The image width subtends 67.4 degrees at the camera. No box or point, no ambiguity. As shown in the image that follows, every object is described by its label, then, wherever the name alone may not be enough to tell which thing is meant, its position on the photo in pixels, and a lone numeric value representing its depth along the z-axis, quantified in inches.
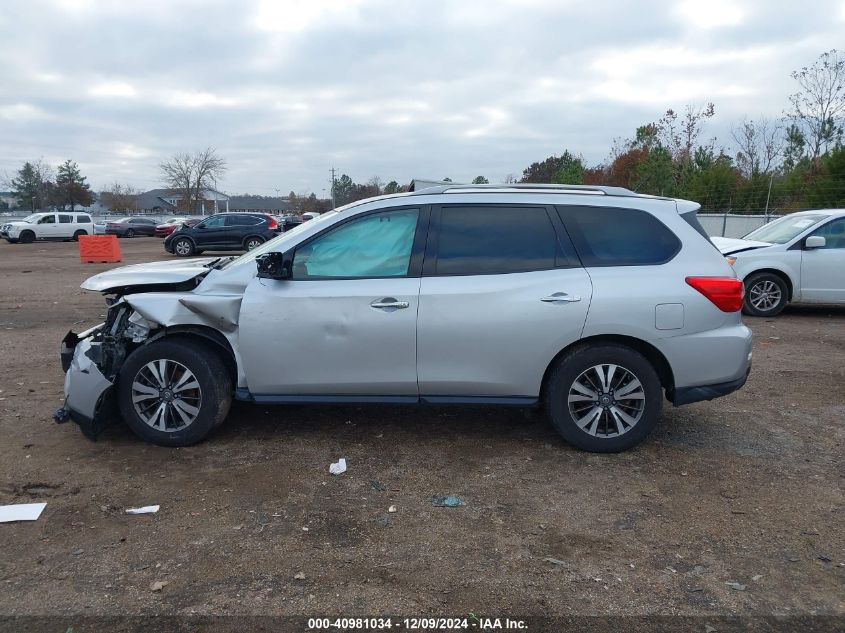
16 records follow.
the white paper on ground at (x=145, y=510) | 144.9
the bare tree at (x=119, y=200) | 3476.9
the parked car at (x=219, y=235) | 927.7
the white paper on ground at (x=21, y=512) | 141.6
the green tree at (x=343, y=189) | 3248.0
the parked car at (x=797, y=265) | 371.2
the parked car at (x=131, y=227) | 1651.1
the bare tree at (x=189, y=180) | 3216.0
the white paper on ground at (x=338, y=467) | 165.2
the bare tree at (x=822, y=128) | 1111.0
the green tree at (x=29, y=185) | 3046.3
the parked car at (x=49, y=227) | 1327.5
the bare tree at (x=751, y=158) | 1362.0
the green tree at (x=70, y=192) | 2859.3
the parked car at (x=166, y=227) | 1630.2
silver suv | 168.9
